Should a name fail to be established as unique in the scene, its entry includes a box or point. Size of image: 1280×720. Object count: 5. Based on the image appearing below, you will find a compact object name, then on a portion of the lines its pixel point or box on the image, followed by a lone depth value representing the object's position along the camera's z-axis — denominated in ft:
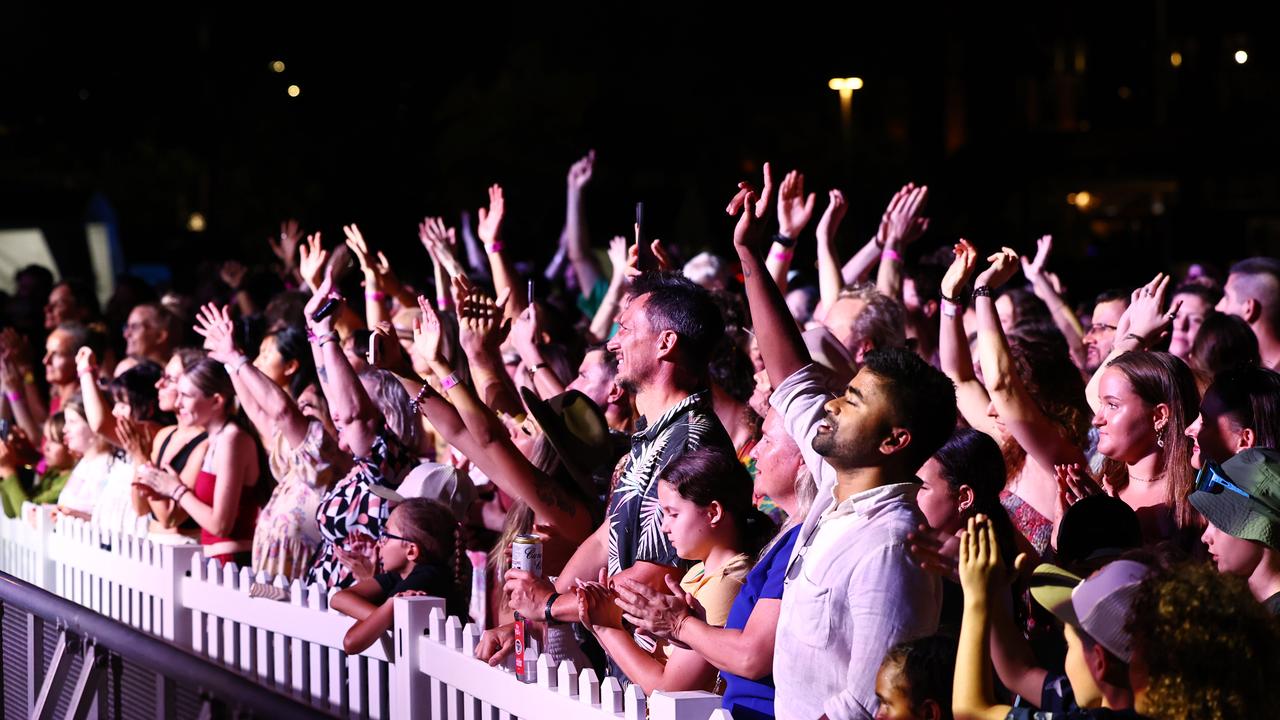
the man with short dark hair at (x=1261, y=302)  22.74
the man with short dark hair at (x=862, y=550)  10.88
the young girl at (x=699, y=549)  12.88
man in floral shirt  14.48
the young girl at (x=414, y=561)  16.90
